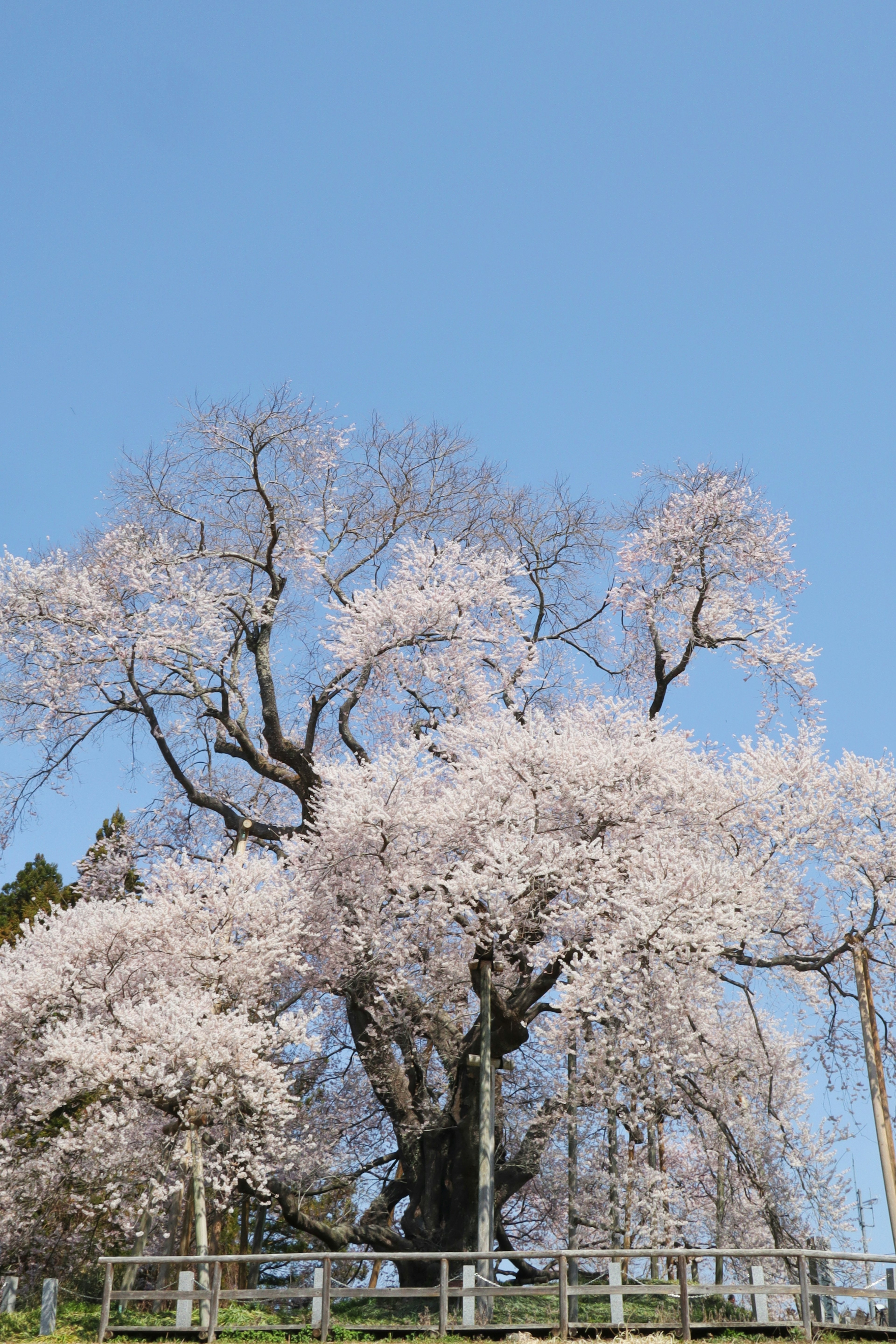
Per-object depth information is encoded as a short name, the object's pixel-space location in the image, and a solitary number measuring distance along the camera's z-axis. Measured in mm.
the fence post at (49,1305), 14672
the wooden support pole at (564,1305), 12805
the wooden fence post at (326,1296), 13453
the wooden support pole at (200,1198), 15938
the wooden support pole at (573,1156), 18922
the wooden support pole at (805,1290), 12773
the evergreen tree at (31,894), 35906
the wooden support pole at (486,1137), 14883
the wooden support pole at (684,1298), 12578
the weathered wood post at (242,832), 21234
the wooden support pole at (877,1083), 14758
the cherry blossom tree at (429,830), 16703
